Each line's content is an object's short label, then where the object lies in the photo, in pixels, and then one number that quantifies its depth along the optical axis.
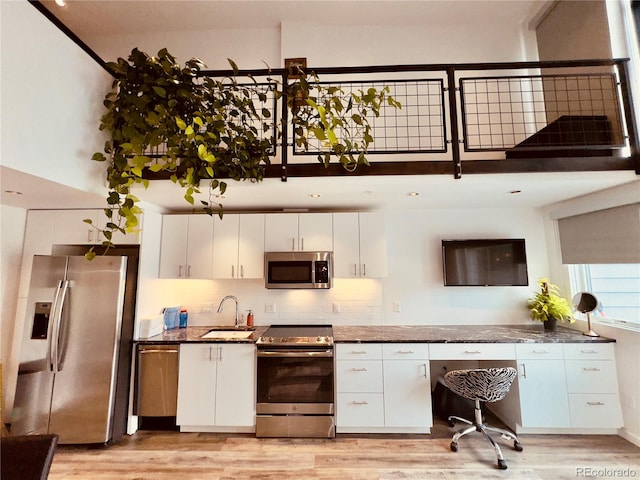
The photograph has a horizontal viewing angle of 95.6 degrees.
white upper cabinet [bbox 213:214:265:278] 3.34
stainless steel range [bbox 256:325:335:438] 2.76
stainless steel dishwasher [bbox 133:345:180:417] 2.85
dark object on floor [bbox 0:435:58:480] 1.23
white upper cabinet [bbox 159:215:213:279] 3.33
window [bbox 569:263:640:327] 2.73
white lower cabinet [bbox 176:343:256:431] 2.82
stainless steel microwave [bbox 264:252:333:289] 3.22
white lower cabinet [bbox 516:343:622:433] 2.71
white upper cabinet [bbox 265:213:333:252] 3.34
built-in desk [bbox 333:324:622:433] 2.72
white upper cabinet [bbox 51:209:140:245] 2.93
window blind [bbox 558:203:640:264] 2.54
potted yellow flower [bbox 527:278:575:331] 3.12
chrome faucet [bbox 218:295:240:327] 3.48
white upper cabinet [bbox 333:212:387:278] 3.31
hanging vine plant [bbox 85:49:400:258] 2.27
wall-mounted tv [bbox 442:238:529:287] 3.42
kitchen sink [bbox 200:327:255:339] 3.10
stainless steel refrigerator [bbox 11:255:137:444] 2.58
